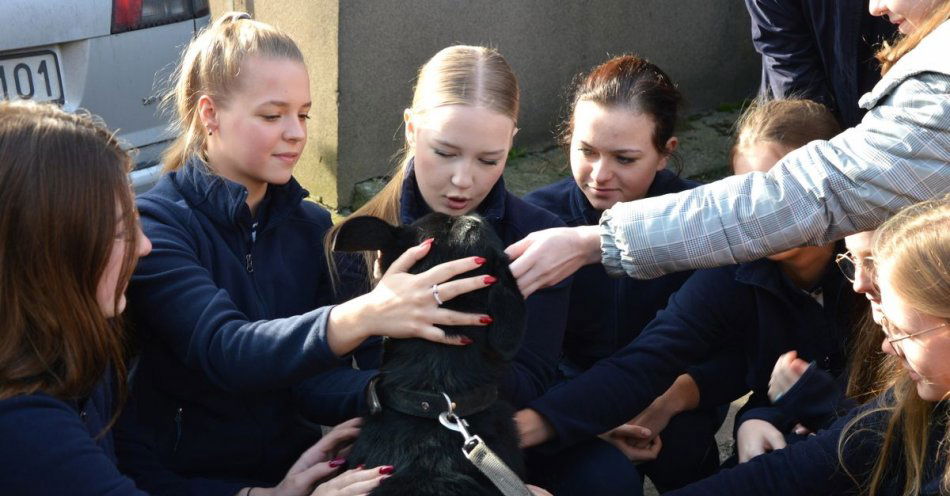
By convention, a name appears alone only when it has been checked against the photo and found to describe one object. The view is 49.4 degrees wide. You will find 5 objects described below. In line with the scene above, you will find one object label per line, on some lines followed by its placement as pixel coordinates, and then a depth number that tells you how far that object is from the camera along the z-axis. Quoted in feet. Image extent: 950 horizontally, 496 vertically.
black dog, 7.77
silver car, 13.29
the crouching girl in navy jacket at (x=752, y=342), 9.93
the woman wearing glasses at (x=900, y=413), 7.68
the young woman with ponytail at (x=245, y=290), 8.01
